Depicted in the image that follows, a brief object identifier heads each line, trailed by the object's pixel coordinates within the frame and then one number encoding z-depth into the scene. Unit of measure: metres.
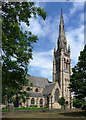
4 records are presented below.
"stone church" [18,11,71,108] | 47.34
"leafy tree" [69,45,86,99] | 19.16
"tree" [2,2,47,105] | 7.30
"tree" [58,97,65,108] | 42.90
